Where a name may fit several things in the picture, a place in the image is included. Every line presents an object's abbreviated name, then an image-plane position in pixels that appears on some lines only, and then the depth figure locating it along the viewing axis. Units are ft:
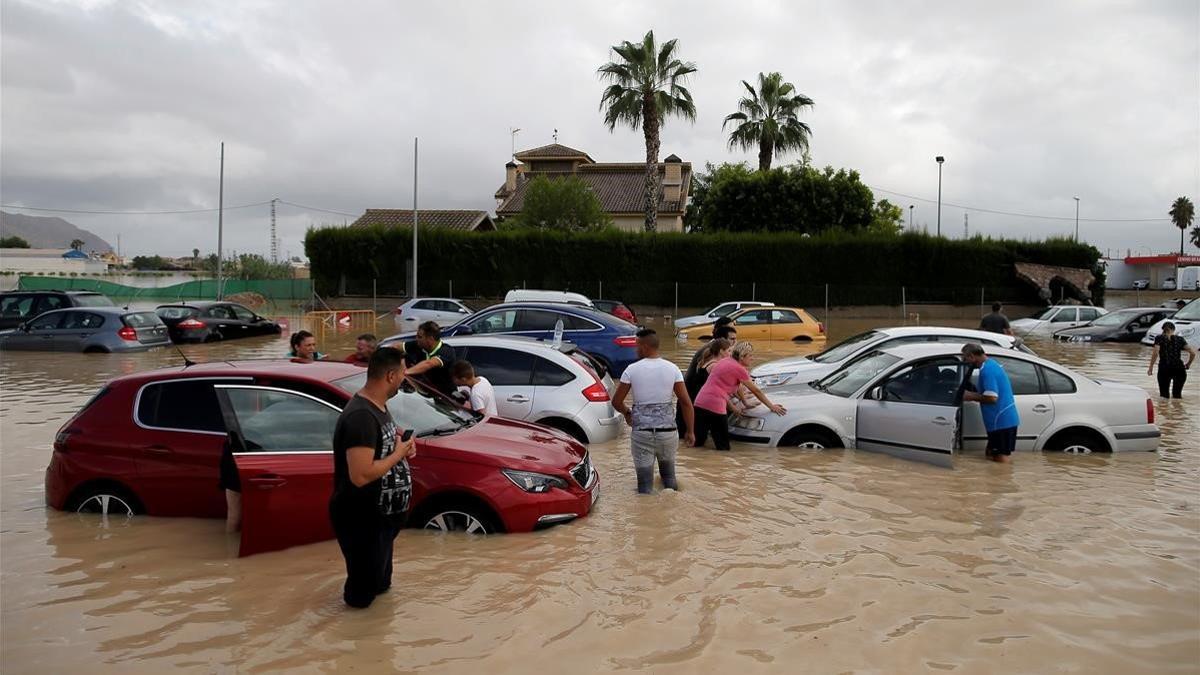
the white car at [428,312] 89.97
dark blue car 50.98
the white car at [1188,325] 72.49
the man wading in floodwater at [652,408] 24.47
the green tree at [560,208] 141.28
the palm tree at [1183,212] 317.22
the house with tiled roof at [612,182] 179.42
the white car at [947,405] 31.53
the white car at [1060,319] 98.72
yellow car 78.43
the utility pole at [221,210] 128.16
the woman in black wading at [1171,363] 48.83
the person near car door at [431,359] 29.11
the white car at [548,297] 73.52
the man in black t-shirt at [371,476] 15.24
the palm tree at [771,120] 159.22
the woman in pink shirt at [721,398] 30.99
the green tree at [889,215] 197.31
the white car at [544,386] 32.32
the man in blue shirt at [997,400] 30.50
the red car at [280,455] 19.94
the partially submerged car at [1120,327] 89.45
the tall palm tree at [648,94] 131.54
